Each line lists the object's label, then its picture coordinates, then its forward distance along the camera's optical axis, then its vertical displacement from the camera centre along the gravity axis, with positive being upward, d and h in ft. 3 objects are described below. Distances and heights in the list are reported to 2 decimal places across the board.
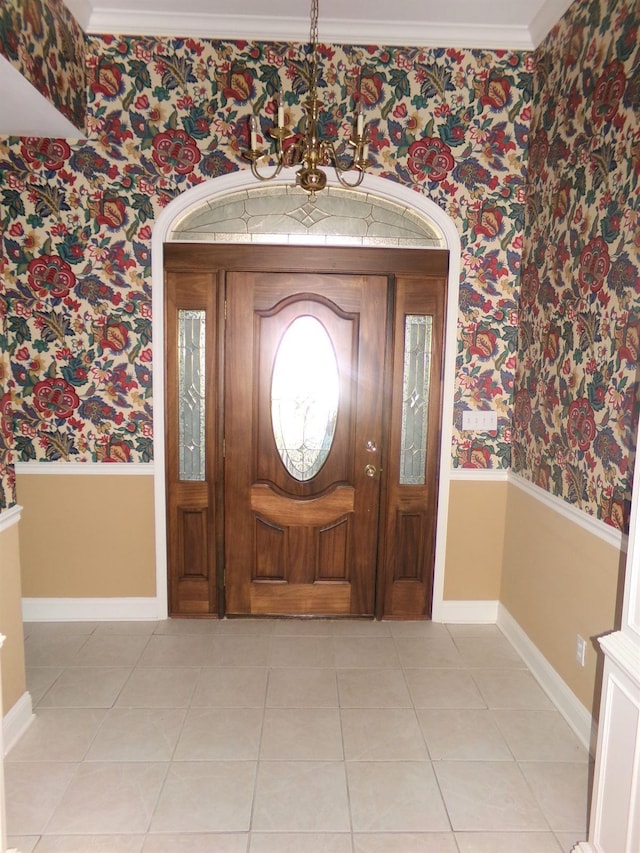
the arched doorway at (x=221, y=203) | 10.73 +2.27
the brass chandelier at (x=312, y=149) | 6.79 +2.54
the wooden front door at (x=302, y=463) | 11.03 -1.87
